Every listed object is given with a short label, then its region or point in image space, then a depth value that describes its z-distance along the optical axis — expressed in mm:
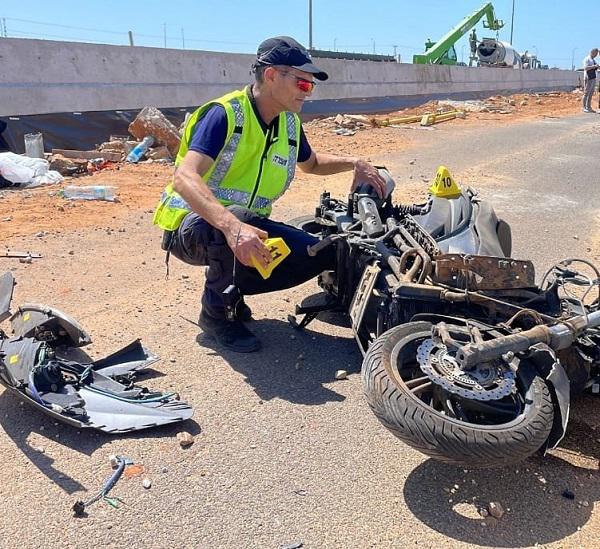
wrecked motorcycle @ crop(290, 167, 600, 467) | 2561
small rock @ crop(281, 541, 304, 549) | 2363
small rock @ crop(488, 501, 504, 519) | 2537
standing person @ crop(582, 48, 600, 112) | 22125
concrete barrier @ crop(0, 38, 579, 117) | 11828
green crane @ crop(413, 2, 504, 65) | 33188
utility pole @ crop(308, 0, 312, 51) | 28422
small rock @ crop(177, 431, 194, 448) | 2951
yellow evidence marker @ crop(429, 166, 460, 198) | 4074
